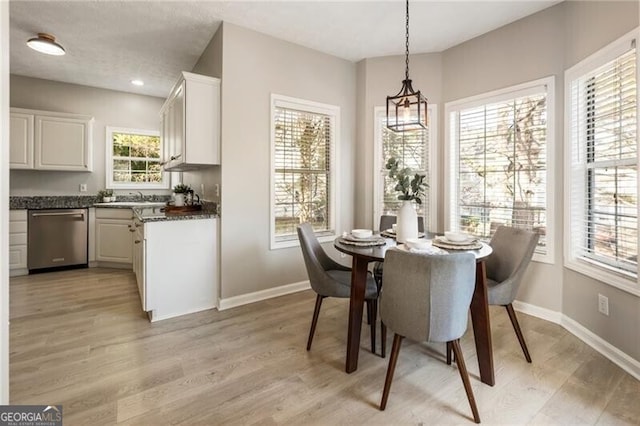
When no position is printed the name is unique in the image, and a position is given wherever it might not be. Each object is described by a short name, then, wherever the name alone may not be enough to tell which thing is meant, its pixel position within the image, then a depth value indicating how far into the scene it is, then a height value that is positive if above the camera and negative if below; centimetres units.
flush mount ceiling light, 307 +169
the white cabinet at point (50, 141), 419 +100
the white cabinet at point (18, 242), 406 -40
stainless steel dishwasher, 417 -37
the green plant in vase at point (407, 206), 225 +5
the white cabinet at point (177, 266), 275 -51
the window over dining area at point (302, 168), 342 +53
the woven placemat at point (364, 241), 214 -20
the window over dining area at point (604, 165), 208 +37
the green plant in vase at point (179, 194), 378 +22
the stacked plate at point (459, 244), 204 -21
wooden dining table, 186 -58
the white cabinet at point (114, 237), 452 -36
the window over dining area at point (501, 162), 284 +52
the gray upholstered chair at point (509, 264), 211 -37
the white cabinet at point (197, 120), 292 +89
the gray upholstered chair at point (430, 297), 154 -43
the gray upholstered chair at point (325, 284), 221 -51
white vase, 228 -6
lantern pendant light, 217 +71
